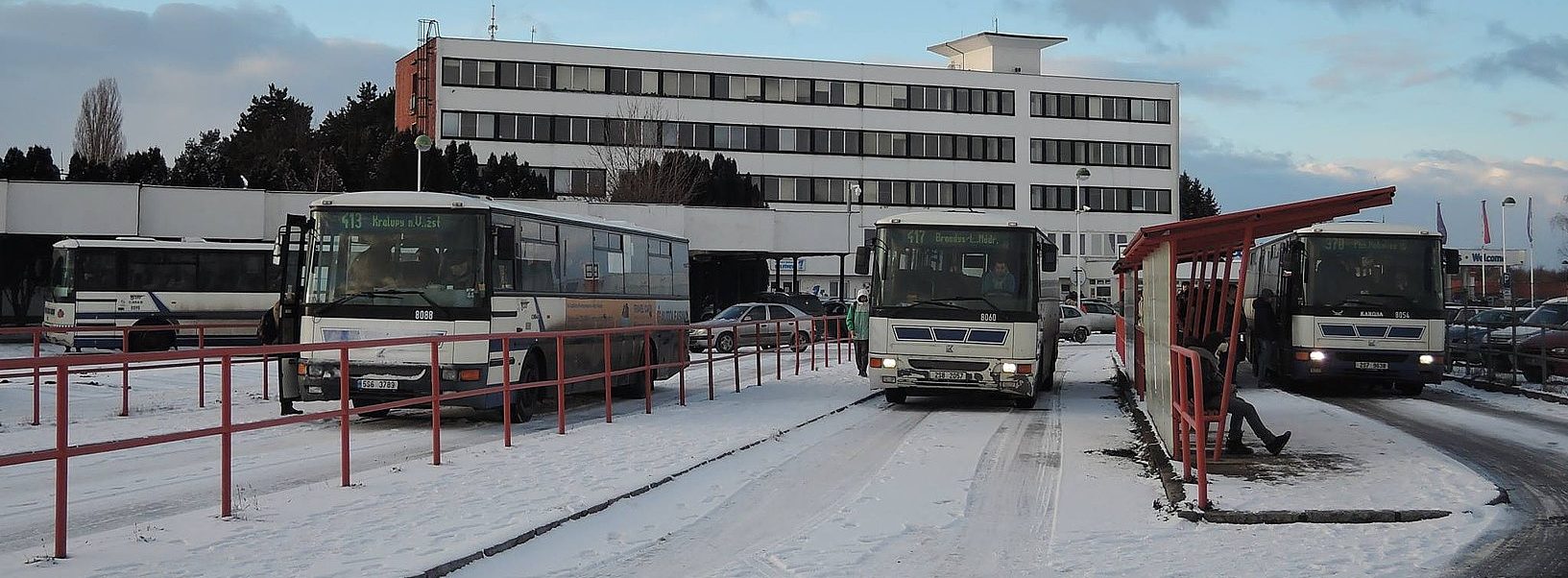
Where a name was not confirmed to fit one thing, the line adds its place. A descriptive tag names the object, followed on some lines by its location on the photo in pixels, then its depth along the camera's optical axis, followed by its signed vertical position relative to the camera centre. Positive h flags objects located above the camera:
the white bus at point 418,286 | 15.12 +0.20
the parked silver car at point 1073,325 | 49.06 -0.84
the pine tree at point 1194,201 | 116.26 +9.08
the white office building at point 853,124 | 67.19 +9.77
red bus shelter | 10.56 -0.02
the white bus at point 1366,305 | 21.30 -0.05
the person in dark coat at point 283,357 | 15.48 -0.63
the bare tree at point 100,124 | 85.59 +11.54
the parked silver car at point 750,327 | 37.16 -0.70
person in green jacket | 24.53 -0.52
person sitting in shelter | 12.05 -1.01
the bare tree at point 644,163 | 53.56 +6.02
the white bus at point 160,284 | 34.03 +0.50
